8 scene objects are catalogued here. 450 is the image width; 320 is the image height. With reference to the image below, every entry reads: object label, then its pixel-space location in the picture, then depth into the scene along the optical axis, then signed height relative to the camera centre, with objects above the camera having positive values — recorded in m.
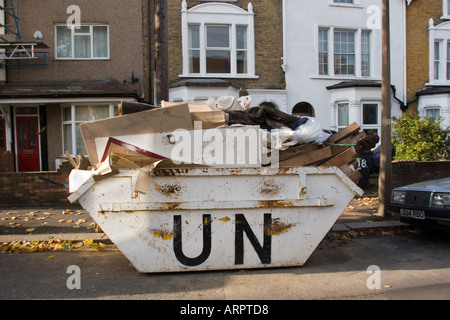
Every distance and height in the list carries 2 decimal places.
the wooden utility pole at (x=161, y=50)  6.61 +1.84
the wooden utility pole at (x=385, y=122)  7.11 +0.44
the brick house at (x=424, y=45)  14.27 +3.98
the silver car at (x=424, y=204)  5.29 -0.96
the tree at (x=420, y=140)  10.04 +0.09
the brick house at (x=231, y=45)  12.82 +3.76
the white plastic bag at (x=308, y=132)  4.53 +0.17
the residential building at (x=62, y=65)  12.36 +3.00
